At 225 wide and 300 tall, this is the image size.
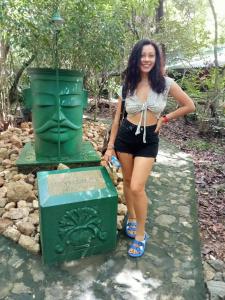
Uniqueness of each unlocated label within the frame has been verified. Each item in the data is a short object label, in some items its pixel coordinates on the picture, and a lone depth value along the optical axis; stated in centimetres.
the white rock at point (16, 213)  200
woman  160
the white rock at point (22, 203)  212
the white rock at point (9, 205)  209
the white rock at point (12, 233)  184
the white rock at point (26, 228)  186
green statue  247
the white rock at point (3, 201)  214
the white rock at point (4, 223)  191
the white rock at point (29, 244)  173
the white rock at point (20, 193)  217
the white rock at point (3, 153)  287
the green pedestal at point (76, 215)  157
